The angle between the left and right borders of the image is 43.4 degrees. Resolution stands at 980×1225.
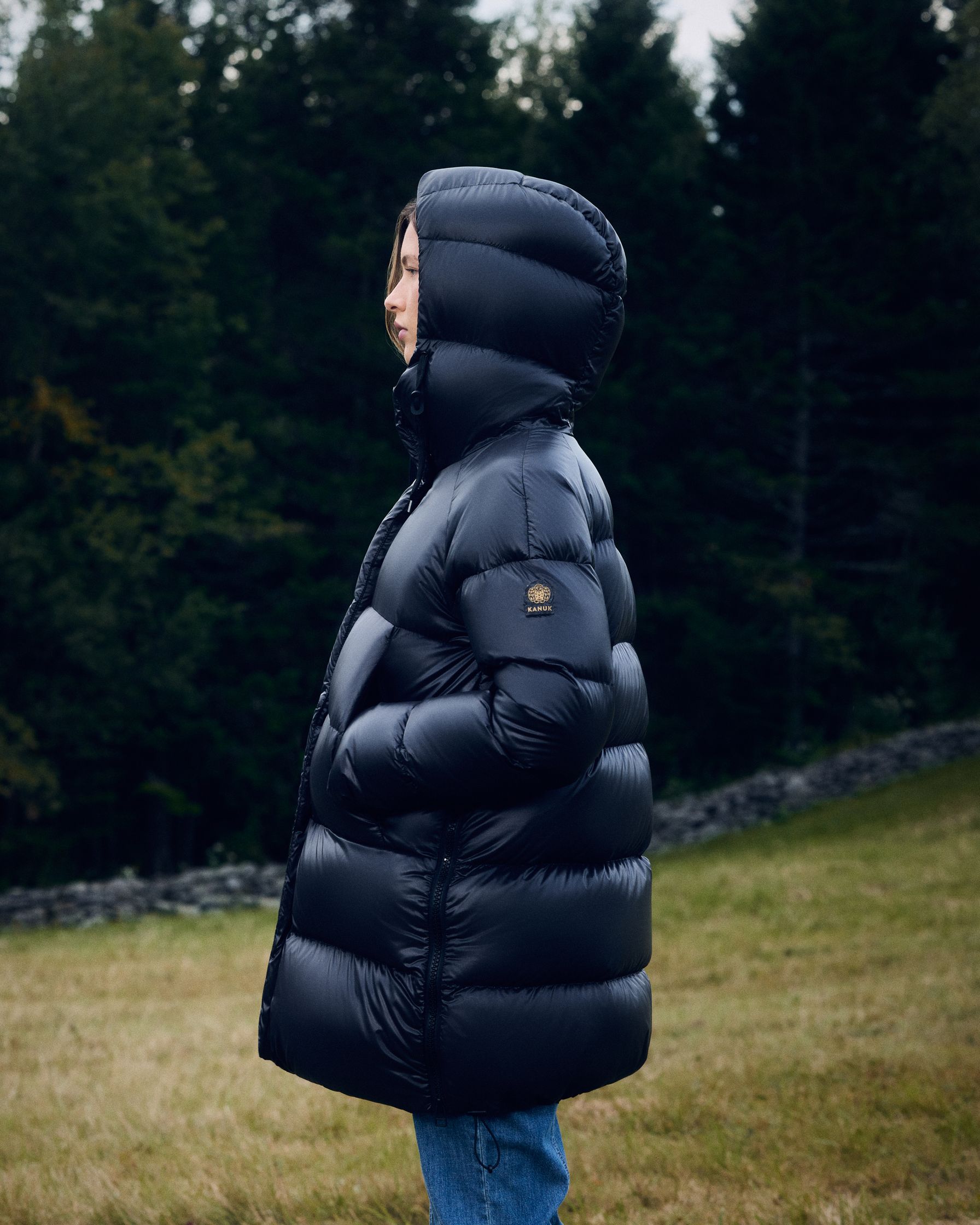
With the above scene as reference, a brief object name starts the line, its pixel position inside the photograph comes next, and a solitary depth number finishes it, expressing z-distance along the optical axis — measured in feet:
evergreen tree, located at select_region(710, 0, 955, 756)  81.76
